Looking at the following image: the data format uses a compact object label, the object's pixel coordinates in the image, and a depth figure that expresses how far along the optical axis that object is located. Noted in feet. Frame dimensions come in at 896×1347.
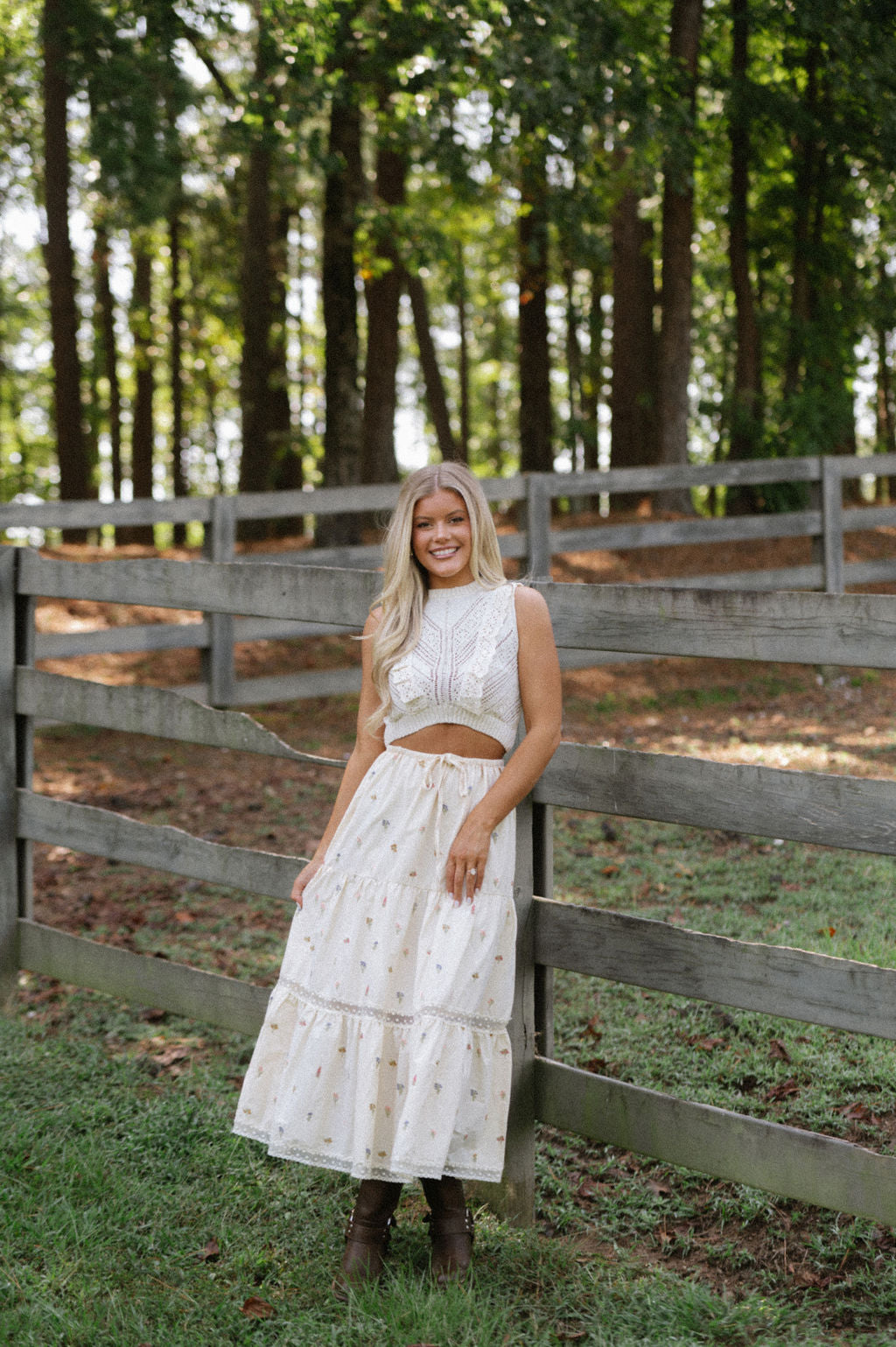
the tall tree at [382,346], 53.57
